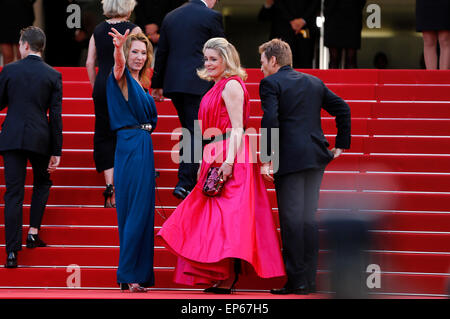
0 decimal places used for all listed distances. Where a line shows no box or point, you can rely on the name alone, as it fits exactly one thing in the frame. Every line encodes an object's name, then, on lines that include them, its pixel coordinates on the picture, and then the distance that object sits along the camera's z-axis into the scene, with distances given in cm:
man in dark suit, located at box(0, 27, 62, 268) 1506
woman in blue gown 1370
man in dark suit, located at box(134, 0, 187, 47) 2320
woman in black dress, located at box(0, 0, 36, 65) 2467
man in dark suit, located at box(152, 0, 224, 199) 1593
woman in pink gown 1312
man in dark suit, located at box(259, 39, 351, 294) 1337
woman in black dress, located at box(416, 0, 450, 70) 2122
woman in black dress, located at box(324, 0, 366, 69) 2384
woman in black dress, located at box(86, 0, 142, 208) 1606
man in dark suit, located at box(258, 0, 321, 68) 2456
